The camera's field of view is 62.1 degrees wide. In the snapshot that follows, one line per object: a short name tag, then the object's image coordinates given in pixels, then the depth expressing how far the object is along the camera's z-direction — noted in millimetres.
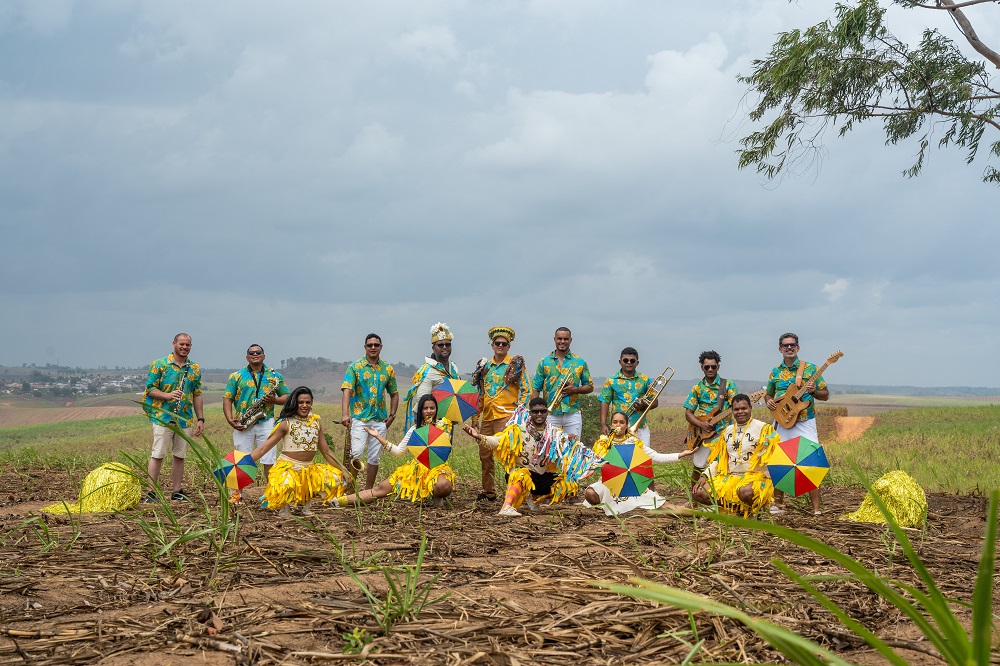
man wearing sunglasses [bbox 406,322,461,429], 9305
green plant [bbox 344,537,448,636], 3823
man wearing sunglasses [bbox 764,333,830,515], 8703
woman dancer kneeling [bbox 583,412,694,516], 7816
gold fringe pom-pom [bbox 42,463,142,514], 8312
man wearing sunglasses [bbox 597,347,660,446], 9359
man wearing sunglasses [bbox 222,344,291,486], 9375
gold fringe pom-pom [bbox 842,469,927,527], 7410
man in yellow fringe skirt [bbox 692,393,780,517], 7039
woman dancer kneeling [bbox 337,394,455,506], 8148
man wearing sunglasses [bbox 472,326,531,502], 9367
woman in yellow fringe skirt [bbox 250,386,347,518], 7734
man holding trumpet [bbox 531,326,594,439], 9531
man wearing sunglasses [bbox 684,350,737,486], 8953
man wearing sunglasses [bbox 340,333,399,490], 9406
